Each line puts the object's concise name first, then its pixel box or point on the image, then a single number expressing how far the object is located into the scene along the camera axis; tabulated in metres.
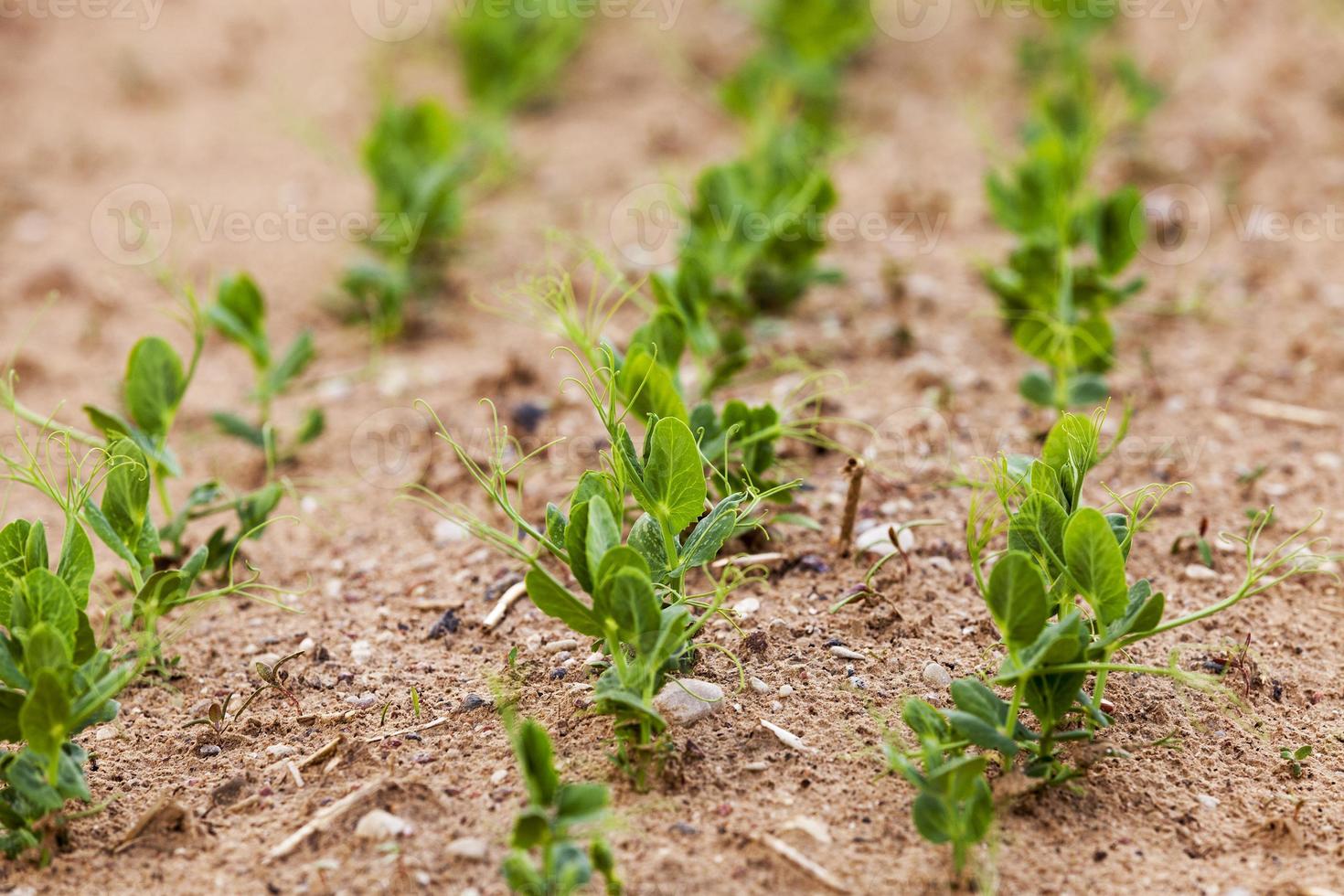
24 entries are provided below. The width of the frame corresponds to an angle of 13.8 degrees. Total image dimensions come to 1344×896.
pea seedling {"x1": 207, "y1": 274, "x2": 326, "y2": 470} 1.54
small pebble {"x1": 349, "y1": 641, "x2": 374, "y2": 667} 1.44
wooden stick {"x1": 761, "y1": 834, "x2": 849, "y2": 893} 1.35
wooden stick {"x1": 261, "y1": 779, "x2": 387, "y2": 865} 1.37
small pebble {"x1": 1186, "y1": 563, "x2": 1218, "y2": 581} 1.47
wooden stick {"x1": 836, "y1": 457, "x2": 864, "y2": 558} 1.45
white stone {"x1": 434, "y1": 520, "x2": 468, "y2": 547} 1.51
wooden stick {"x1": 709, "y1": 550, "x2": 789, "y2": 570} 1.46
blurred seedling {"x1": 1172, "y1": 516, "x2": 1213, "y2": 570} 1.47
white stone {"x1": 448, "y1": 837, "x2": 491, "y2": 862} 1.36
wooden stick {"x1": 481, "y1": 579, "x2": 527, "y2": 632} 1.45
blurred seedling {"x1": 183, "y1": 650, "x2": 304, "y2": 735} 1.41
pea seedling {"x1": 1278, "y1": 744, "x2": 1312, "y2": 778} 1.40
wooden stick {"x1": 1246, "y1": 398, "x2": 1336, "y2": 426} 1.55
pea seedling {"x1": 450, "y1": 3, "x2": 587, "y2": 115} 1.97
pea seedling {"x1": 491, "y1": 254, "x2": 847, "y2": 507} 1.43
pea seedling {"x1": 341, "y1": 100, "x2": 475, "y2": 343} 1.64
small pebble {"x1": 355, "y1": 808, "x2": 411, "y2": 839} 1.37
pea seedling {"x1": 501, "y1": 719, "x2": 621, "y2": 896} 1.33
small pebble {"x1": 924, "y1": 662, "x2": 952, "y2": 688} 1.42
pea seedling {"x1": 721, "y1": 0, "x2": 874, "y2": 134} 1.94
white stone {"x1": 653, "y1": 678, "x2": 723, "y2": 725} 1.40
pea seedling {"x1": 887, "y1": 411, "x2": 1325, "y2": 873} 1.35
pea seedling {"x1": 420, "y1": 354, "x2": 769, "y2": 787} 1.37
